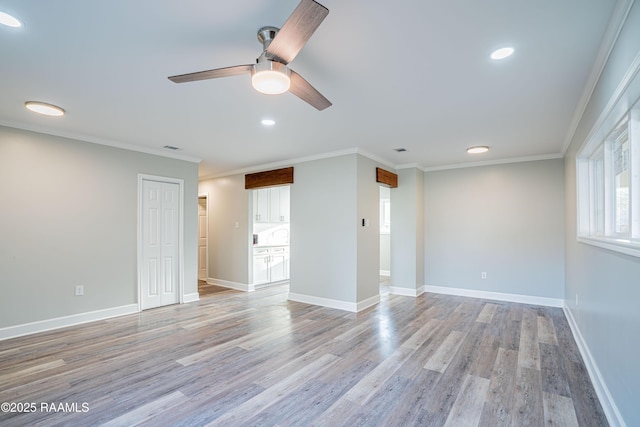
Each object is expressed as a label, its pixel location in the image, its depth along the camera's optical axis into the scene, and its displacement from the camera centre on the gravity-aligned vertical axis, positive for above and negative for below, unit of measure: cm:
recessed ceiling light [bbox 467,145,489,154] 452 +101
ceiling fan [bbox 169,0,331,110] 145 +92
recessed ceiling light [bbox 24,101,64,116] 300 +109
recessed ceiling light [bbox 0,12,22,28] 174 +114
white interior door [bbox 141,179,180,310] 472 -41
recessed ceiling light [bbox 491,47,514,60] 206 +112
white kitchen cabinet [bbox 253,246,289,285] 628 -101
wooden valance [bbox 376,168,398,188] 518 +70
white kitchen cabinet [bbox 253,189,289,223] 645 +27
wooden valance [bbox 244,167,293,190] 541 +72
